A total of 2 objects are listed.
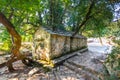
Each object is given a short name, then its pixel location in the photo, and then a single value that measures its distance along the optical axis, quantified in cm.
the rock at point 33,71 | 295
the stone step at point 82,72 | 254
